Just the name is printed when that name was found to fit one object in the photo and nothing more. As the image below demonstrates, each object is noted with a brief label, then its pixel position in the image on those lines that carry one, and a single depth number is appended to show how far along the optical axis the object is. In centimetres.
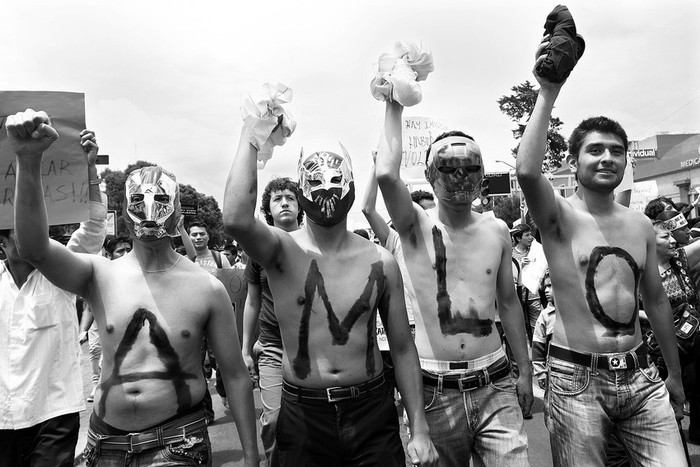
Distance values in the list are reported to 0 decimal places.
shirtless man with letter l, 329
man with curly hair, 421
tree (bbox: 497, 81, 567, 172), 4566
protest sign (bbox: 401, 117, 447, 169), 557
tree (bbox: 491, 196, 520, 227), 5087
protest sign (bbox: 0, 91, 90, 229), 335
